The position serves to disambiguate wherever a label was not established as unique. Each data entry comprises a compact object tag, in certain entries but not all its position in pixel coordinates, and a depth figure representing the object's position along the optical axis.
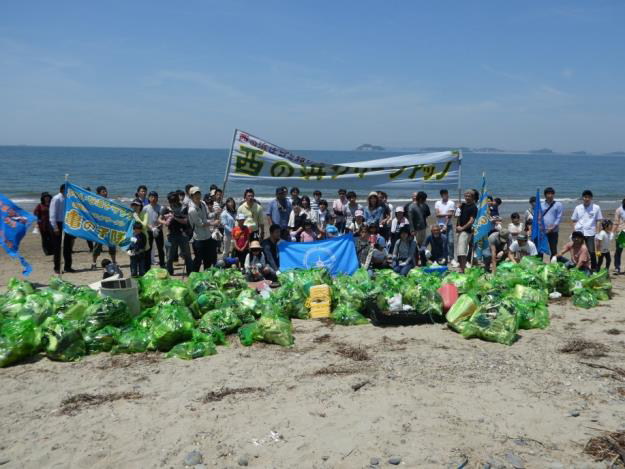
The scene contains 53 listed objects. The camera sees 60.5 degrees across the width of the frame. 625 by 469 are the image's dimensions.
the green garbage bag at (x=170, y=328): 6.19
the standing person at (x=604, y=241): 10.42
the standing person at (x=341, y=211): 12.15
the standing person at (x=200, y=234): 9.23
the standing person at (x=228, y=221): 10.59
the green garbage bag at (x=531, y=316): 7.01
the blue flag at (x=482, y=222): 10.05
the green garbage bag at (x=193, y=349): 6.03
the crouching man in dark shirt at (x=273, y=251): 9.55
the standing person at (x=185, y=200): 10.55
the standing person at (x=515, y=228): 10.59
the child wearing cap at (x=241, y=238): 9.77
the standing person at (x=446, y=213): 11.64
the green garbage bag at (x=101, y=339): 6.20
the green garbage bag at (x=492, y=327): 6.46
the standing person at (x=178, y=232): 9.37
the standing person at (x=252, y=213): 10.03
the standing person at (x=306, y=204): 12.33
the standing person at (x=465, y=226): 10.40
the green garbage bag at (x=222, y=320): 6.66
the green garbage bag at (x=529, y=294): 7.69
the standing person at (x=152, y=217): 10.31
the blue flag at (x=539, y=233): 10.51
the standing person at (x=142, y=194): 11.09
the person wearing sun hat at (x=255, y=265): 9.50
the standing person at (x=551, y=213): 10.65
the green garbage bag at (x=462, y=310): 6.87
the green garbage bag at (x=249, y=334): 6.45
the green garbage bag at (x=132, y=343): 6.17
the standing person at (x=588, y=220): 10.29
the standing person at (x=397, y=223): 10.89
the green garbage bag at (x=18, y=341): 5.85
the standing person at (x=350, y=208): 11.59
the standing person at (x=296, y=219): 10.95
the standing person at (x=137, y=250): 9.31
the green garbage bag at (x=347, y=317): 7.20
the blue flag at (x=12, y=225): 8.63
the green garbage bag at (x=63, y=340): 5.99
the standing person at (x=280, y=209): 10.87
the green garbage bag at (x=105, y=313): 6.33
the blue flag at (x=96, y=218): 8.65
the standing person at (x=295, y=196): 12.41
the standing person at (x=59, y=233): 10.16
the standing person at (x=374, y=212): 11.10
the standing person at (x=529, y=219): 11.95
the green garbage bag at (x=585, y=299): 8.02
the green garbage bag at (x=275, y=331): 6.44
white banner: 10.62
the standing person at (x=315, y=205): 11.90
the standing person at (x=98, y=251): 10.67
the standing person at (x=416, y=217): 10.84
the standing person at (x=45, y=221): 11.22
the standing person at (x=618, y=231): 10.60
